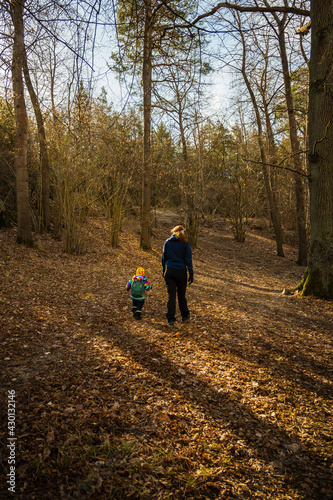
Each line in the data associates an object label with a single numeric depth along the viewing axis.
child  5.61
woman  5.35
